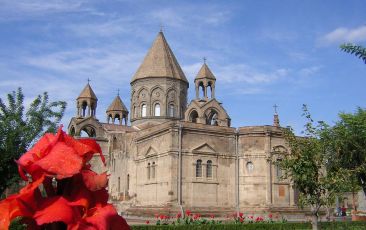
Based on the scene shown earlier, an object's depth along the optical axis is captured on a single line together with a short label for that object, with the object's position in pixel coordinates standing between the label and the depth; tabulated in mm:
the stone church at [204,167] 29172
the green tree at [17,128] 16519
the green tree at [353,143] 30183
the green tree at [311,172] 15375
